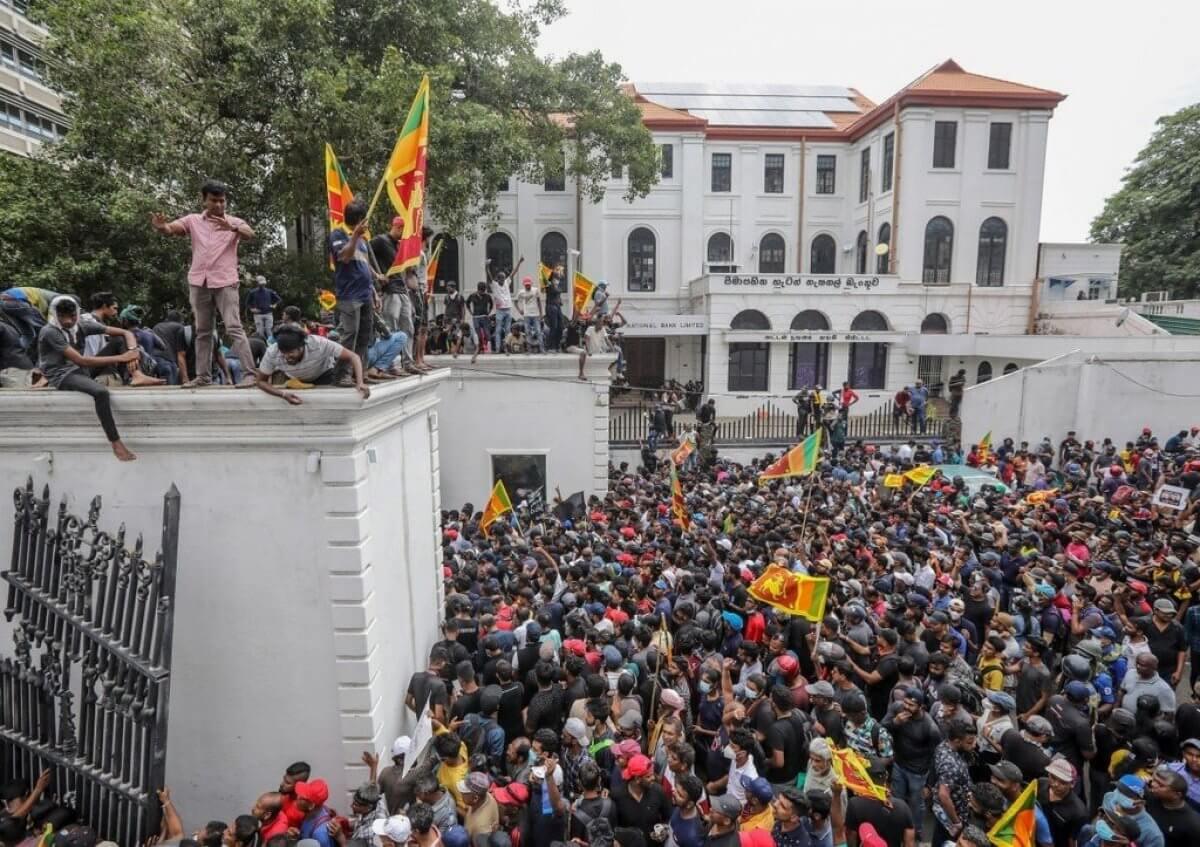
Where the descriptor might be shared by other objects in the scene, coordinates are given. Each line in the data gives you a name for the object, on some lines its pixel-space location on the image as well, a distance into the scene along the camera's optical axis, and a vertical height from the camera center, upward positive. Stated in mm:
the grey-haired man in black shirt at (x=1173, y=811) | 4523 -3200
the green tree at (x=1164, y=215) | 34344 +4966
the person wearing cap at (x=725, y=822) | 4320 -3095
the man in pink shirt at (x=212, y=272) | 5695 +335
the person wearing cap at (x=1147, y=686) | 6004 -3175
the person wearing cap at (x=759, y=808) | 4695 -3298
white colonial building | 28031 +3388
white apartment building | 27422 +9012
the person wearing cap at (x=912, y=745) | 5398 -3295
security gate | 5230 -2636
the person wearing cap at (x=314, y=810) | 5004 -3573
